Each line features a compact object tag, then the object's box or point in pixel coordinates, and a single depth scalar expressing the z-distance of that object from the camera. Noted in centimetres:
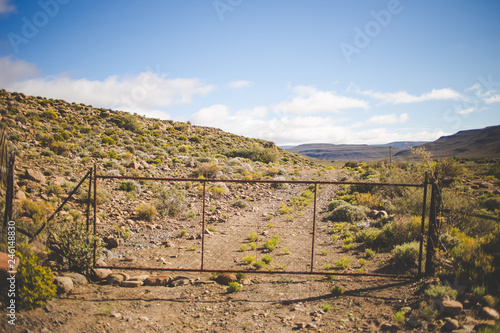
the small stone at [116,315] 442
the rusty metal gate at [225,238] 712
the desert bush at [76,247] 566
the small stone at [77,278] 536
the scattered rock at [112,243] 784
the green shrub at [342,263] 690
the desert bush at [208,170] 1966
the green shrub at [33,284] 426
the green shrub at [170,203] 1135
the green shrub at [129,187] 1272
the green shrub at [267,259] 724
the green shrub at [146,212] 1028
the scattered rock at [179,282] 577
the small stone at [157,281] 573
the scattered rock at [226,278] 589
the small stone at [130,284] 558
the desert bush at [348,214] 1155
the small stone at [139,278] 576
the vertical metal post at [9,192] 554
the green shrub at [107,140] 2242
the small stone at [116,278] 563
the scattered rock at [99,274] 571
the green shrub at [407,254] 662
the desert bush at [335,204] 1362
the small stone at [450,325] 391
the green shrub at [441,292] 467
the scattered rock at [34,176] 1073
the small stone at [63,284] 493
